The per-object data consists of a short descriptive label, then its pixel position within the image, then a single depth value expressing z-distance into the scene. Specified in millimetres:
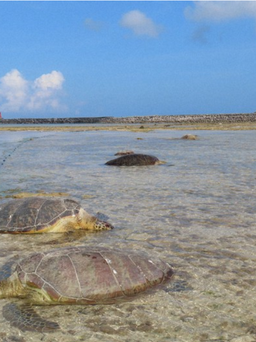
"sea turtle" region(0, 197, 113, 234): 7809
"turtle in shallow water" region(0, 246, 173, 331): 4926
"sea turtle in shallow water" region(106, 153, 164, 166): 17609
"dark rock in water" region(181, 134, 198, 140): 34781
